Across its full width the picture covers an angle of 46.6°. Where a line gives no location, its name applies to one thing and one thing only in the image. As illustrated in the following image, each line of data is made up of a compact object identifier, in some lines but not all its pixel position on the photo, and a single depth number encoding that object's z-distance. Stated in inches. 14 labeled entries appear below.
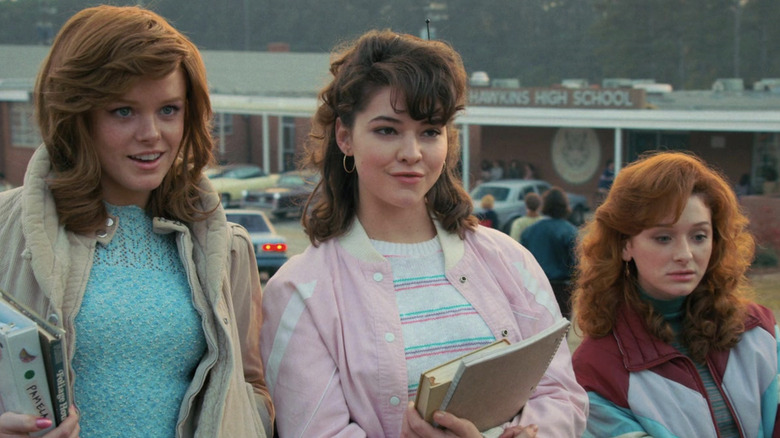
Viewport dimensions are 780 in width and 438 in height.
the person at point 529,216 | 455.5
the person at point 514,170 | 1211.9
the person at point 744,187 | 973.2
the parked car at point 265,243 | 630.5
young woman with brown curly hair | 96.2
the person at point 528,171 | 1209.4
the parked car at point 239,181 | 1185.4
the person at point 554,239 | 360.2
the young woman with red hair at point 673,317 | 114.3
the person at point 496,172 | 1213.0
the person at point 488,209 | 682.8
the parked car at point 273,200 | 1133.7
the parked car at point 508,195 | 944.9
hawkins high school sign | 1094.4
